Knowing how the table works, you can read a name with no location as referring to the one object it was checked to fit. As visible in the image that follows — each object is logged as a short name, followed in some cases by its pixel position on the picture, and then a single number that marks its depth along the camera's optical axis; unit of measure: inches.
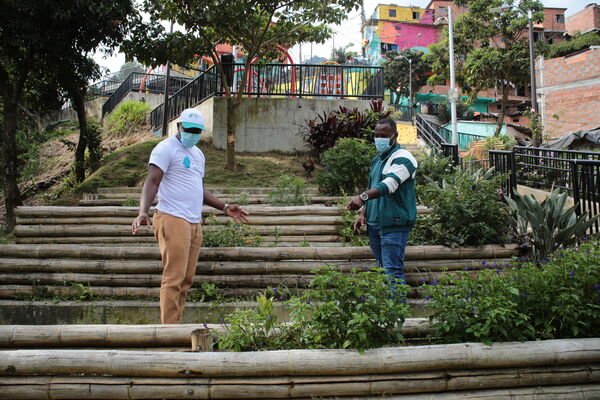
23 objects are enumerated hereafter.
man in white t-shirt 153.1
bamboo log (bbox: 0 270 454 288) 209.8
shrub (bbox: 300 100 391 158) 432.8
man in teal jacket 165.0
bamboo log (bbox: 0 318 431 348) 123.0
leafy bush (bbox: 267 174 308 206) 319.0
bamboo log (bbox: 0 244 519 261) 216.5
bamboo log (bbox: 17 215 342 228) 271.6
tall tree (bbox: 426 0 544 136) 1032.8
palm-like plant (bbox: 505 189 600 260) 217.3
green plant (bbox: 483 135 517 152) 726.5
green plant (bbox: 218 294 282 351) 117.0
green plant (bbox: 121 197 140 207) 323.3
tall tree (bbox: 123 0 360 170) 399.5
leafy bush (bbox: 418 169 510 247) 224.5
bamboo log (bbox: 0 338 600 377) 107.0
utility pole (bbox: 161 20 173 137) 655.4
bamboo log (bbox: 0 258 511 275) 213.6
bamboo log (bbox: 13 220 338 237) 261.3
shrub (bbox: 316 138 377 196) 330.6
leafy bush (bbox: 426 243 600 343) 117.0
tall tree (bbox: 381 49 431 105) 1692.9
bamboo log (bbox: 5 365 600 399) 106.2
